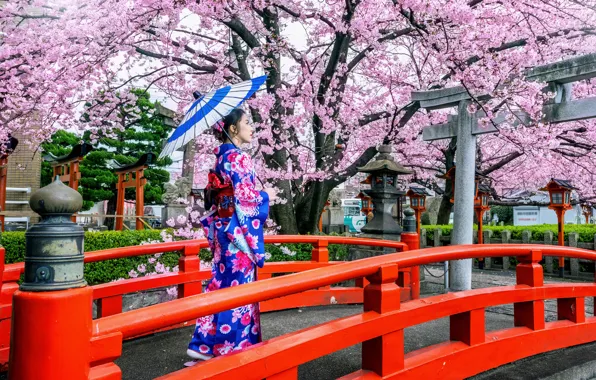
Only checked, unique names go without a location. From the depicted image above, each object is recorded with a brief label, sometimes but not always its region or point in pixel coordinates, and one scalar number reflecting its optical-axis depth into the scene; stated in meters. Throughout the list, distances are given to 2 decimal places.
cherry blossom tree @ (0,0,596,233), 7.10
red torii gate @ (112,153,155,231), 13.78
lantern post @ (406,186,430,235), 13.16
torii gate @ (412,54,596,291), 7.11
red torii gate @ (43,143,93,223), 12.73
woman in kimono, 2.96
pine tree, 19.58
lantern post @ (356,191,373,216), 19.40
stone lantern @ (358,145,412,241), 8.12
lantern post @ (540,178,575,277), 11.09
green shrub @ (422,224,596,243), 13.30
